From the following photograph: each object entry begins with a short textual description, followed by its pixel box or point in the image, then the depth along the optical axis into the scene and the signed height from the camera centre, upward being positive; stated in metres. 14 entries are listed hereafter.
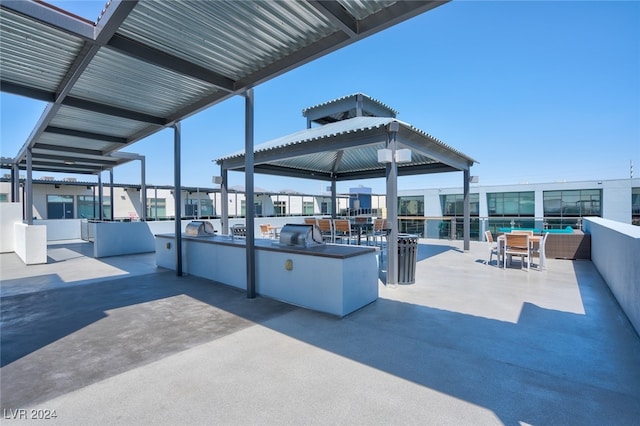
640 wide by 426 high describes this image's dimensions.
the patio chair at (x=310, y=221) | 10.63 -0.43
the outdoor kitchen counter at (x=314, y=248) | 3.99 -0.60
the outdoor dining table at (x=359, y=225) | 8.20 -0.47
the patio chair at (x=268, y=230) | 10.28 -0.77
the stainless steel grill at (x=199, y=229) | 6.83 -0.44
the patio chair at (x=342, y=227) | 8.37 -0.52
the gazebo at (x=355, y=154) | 5.49 +1.52
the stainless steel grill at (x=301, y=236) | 4.61 -0.43
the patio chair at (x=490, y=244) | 7.21 -0.93
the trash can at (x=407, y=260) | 5.35 -0.94
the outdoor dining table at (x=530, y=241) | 6.78 -0.82
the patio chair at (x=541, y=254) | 6.33 -1.04
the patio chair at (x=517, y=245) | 6.23 -0.84
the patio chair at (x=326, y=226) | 8.84 -0.52
